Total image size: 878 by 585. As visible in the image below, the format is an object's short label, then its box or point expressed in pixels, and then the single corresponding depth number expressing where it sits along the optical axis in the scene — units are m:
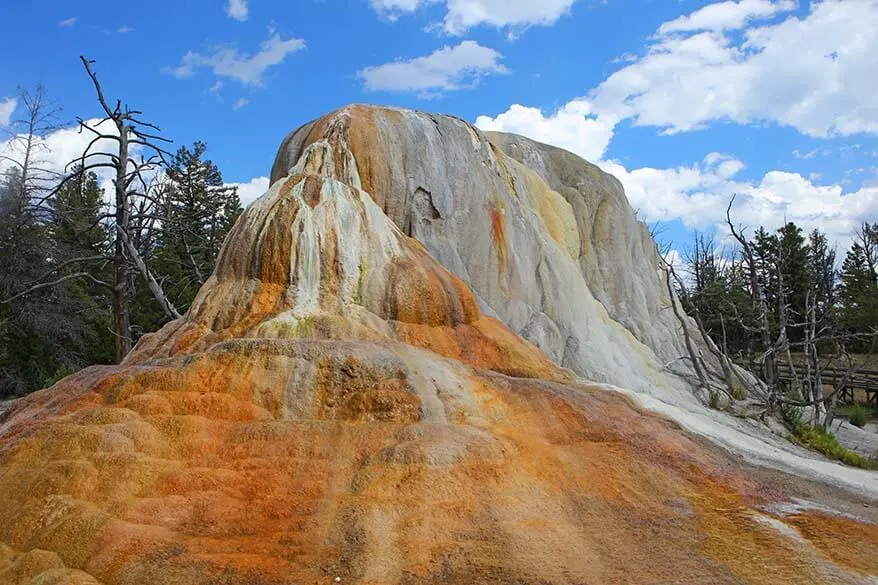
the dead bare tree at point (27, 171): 16.47
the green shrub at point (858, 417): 19.30
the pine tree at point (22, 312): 20.58
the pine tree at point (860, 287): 28.81
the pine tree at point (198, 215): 23.18
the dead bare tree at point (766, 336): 12.23
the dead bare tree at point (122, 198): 13.42
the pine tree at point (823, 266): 39.50
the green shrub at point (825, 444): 9.84
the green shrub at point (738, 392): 12.50
